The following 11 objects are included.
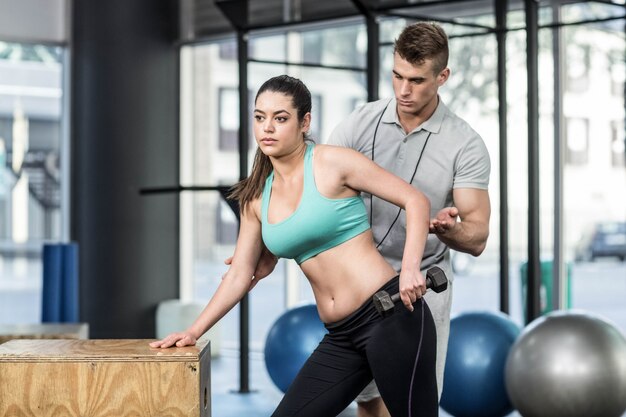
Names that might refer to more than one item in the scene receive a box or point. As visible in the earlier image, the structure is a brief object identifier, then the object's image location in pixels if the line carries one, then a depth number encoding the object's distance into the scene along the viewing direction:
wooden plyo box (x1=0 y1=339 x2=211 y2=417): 3.87
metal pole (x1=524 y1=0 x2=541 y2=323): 7.87
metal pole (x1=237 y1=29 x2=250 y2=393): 9.10
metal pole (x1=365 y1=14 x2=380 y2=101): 8.56
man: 4.00
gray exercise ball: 6.68
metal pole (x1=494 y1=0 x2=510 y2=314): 8.18
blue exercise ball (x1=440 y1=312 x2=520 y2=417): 7.46
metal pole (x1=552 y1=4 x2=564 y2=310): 9.74
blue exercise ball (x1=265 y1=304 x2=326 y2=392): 8.15
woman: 3.70
